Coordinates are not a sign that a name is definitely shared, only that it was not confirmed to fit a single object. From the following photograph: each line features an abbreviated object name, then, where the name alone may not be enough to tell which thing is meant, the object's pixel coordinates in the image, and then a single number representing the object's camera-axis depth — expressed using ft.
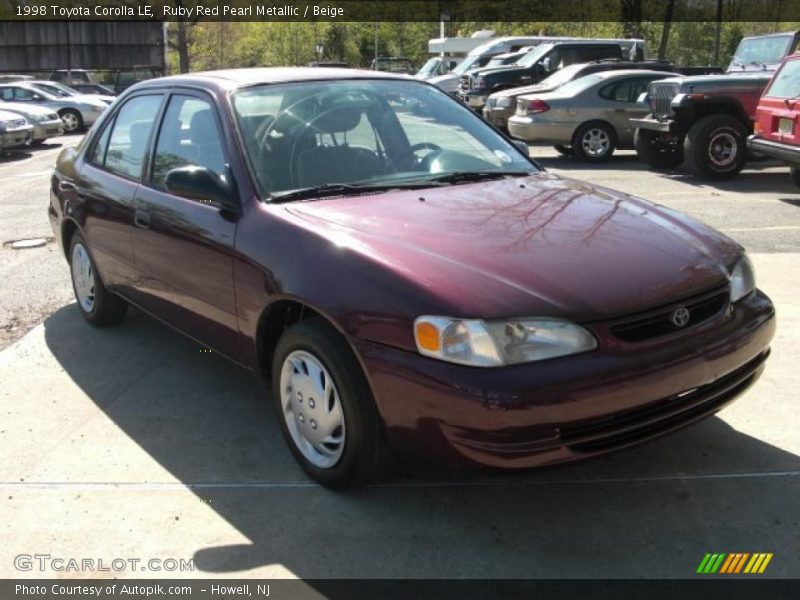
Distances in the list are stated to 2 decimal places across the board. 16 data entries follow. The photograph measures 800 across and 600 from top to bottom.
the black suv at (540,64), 62.75
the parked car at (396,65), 123.03
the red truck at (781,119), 30.55
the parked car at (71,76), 131.97
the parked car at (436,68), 96.43
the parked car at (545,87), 49.85
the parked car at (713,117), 37.29
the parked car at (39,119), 60.03
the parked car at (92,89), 93.04
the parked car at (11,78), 93.21
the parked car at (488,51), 78.64
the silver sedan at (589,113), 45.50
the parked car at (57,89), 79.65
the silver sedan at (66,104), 75.61
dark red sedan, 9.04
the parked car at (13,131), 54.39
